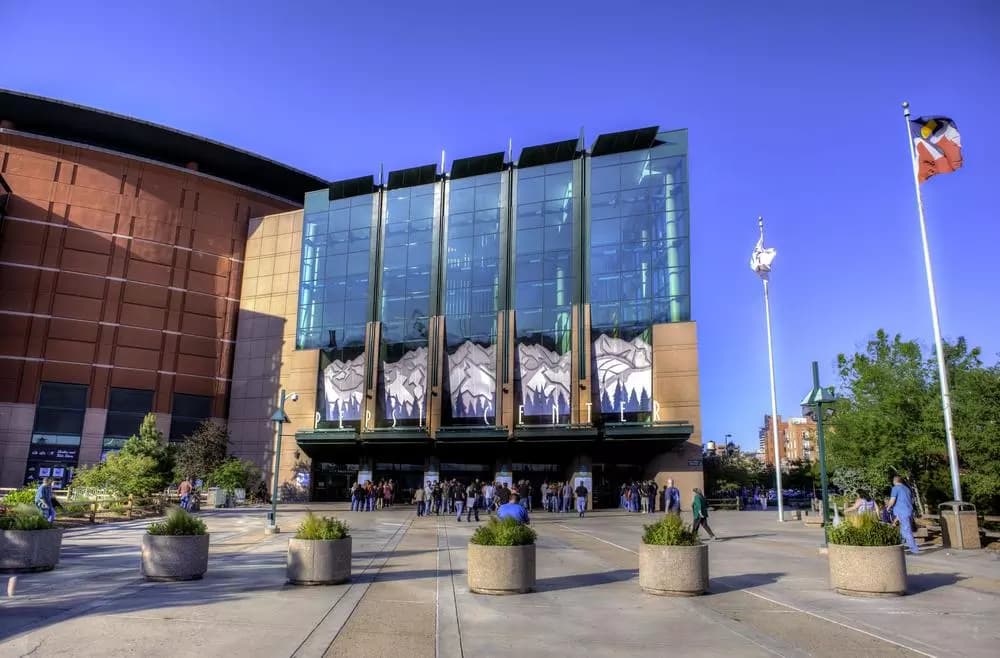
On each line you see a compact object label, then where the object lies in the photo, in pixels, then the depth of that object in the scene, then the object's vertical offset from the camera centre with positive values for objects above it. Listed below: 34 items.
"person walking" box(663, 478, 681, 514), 27.56 -0.49
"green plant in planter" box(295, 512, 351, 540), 11.87 -0.89
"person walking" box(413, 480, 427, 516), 33.12 -0.99
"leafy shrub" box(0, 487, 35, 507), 22.16 -0.90
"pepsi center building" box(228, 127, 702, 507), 42.84 +9.83
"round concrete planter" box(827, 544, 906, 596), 10.90 -1.27
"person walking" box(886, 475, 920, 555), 15.67 -0.38
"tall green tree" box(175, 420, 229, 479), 47.34 +1.46
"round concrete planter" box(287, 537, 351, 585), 11.68 -1.42
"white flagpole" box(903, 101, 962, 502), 18.92 +3.66
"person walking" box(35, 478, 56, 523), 19.67 -0.84
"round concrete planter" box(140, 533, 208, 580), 12.07 -1.43
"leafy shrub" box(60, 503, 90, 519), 24.27 -1.41
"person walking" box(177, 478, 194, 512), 32.47 -0.94
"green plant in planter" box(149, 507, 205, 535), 12.29 -0.92
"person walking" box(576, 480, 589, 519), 34.62 -0.82
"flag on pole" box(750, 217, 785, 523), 33.44 +10.22
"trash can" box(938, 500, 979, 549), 18.25 -0.98
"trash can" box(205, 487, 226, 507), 39.06 -1.33
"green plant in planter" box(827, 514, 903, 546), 11.01 -0.70
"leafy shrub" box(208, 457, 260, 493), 43.03 -0.14
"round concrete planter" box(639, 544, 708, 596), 10.98 -1.34
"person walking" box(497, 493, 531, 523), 13.23 -0.60
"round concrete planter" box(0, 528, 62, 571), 12.74 -1.46
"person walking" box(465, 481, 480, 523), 30.28 -0.94
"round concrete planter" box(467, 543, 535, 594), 11.03 -1.39
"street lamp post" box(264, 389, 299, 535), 22.72 -0.97
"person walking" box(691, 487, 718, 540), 18.70 -0.66
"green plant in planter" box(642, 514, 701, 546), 11.14 -0.79
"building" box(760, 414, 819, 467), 150.50 +9.83
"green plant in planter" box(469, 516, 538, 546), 11.16 -0.86
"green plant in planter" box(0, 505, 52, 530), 12.99 -0.93
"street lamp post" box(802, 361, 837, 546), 18.30 +2.21
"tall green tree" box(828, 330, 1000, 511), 21.19 +2.33
